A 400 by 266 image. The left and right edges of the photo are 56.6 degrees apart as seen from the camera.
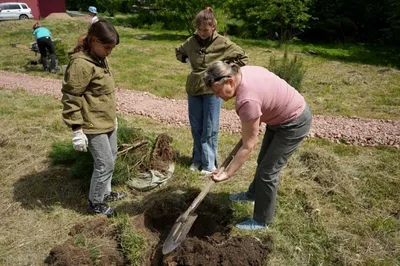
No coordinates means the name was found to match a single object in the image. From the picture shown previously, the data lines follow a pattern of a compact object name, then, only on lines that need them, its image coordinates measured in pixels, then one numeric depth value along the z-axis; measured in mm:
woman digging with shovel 2426
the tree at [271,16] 14383
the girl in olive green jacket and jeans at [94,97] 2793
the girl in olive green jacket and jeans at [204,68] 3551
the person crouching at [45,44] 9523
